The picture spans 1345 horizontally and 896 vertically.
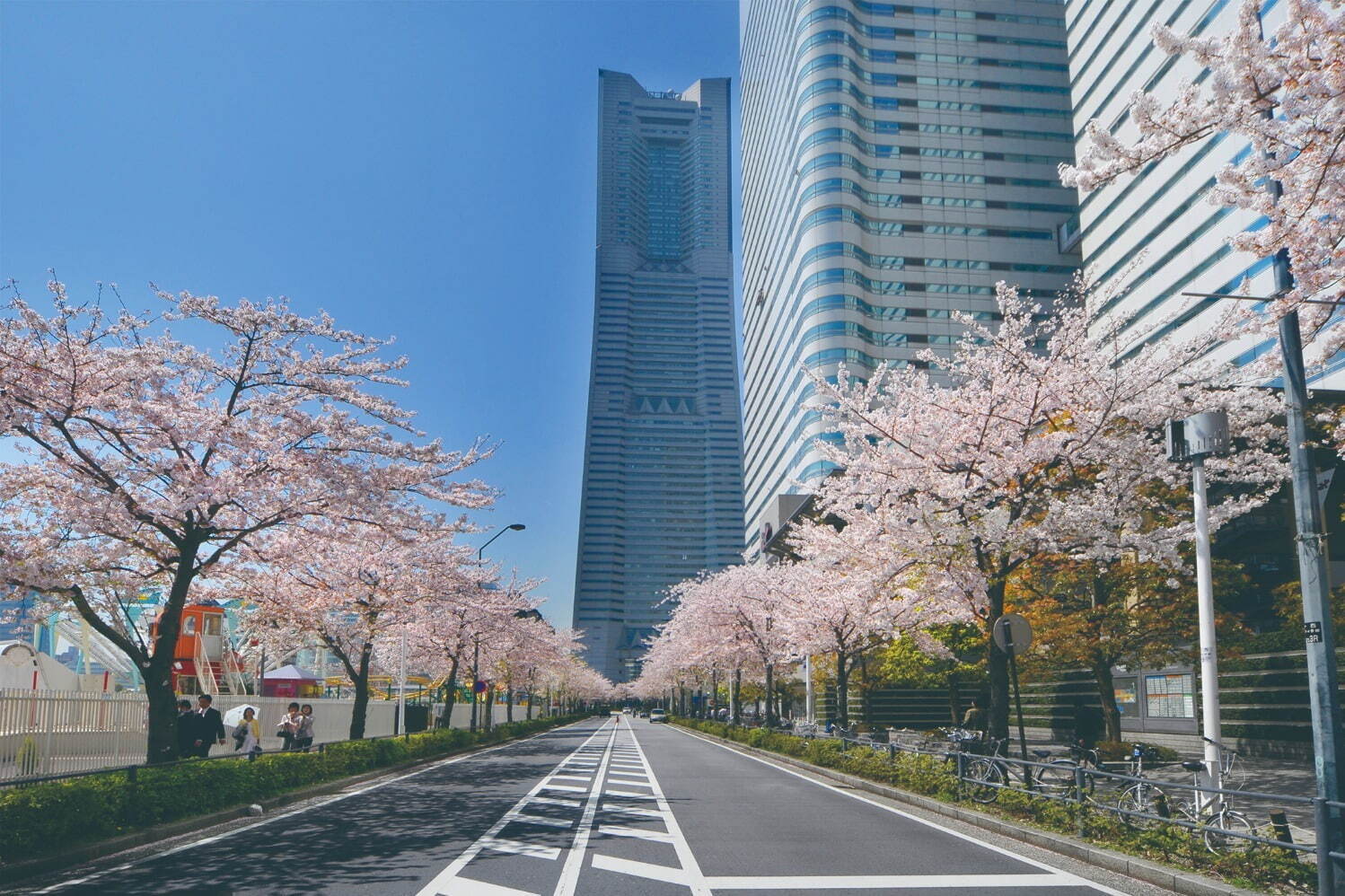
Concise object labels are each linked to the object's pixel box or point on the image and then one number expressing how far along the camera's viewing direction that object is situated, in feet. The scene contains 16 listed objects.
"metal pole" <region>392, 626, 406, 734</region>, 94.63
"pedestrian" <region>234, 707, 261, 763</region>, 62.28
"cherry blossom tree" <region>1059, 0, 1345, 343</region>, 20.47
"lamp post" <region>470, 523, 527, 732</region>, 128.77
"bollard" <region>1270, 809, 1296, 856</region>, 30.96
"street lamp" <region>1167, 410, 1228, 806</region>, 40.83
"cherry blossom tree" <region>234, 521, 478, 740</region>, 84.48
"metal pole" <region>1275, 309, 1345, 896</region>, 27.84
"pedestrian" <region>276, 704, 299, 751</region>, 74.64
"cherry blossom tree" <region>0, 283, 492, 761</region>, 45.88
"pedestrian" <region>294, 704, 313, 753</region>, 74.28
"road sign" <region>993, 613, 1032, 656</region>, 46.68
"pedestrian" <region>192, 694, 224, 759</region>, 59.52
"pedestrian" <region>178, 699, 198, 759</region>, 58.80
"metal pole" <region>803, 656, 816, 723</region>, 138.65
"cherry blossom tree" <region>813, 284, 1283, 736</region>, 52.13
